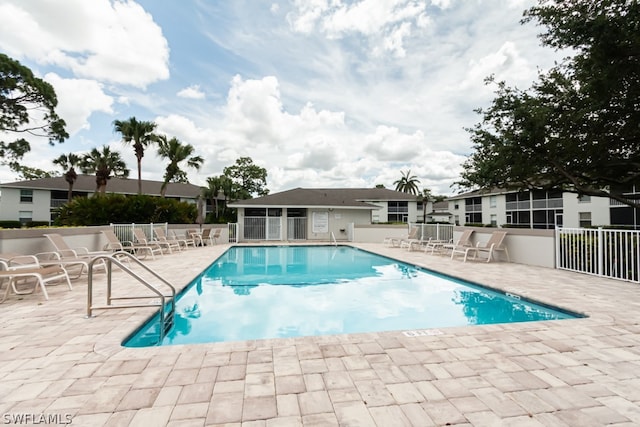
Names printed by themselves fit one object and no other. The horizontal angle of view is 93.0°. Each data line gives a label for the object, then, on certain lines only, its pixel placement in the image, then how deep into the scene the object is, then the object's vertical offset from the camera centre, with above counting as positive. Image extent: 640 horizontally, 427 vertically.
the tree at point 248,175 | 39.72 +6.27
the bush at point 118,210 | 15.23 +0.62
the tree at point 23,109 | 16.00 +6.34
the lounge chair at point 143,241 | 11.63 -0.73
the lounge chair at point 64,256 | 7.31 -0.87
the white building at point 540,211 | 24.95 +1.24
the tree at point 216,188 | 29.20 +3.38
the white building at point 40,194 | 26.73 +2.54
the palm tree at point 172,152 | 22.44 +5.21
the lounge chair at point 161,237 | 13.38 -0.66
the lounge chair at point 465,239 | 11.75 -0.68
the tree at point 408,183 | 57.16 +7.47
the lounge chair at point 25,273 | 5.08 -0.90
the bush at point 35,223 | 24.84 -0.10
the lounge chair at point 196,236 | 16.31 -0.75
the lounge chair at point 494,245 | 10.08 -0.77
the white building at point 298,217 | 20.97 +0.39
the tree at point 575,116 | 8.41 +3.85
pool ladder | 4.19 -1.36
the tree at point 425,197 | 44.88 +3.86
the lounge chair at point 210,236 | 16.86 -0.78
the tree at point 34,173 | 36.56 +6.04
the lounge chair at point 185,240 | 14.70 -0.89
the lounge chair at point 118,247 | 9.98 -0.86
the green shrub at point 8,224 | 24.61 -0.18
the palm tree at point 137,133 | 21.11 +6.28
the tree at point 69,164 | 26.30 +5.17
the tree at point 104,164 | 22.31 +4.45
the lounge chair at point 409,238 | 15.69 -0.83
